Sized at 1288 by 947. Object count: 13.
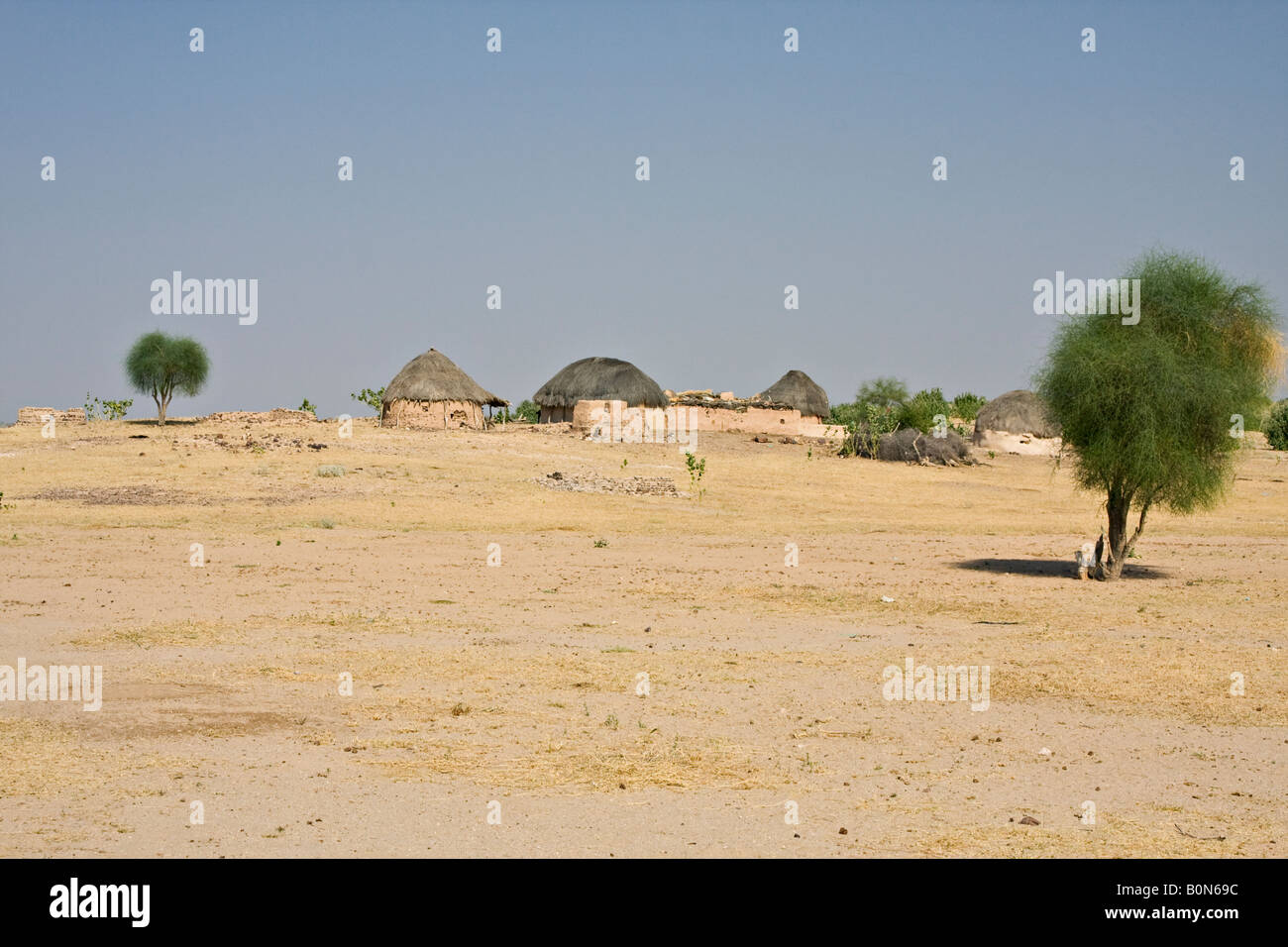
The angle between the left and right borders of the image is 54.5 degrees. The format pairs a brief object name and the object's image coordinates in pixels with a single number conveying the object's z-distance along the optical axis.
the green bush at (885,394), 67.19
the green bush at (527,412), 80.62
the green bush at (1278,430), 67.38
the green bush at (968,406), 82.31
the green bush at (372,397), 76.12
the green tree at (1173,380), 19.94
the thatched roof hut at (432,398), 54.72
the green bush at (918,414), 58.91
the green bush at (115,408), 59.47
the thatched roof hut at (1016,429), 61.72
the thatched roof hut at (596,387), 59.34
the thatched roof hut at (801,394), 68.25
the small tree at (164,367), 61.31
